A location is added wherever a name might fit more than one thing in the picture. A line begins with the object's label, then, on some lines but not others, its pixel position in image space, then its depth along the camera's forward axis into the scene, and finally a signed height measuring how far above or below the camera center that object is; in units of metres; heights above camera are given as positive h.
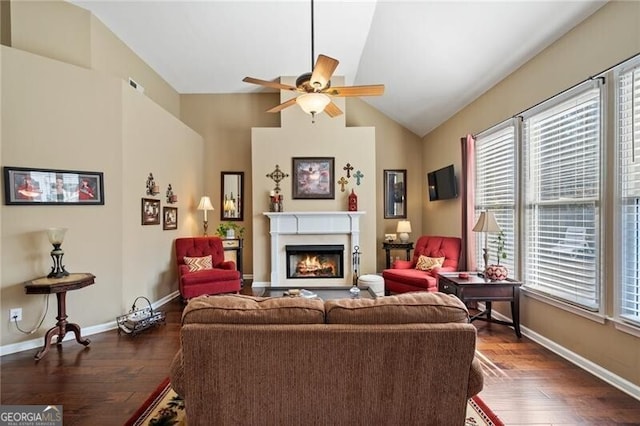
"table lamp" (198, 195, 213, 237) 5.59 +0.12
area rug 1.96 -1.33
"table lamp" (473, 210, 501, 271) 3.38 -0.16
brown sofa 1.46 -0.73
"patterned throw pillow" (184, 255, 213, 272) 4.66 -0.79
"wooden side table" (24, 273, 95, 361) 2.87 -0.74
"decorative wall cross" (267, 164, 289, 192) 5.74 +0.65
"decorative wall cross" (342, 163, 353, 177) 5.74 +0.78
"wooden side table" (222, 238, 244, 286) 5.55 -0.71
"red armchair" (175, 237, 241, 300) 4.34 -0.87
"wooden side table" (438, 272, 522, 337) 3.27 -0.87
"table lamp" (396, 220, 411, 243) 6.07 -0.40
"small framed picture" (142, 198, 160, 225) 4.25 +0.00
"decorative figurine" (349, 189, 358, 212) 5.64 +0.13
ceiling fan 2.68 +1.15
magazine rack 3.45 -1.24
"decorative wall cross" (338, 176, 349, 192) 5.75 +0.52
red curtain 4.51 +0.06
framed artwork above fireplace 5.75 +0.60
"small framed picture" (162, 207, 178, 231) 4.82 -0.11
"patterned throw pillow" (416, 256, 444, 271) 4.57 -0.79
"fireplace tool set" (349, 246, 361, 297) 5.59 -0.94
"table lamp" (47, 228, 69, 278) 3.06 -0.39
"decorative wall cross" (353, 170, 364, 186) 5.75 +0.63
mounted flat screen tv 5.11 +0.45
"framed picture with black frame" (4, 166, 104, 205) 3.04 +0.26
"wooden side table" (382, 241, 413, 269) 5.98 -0.71
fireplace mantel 5.57 -0.29
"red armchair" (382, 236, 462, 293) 4.18 -0.88
